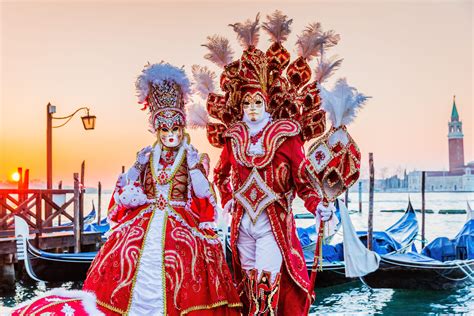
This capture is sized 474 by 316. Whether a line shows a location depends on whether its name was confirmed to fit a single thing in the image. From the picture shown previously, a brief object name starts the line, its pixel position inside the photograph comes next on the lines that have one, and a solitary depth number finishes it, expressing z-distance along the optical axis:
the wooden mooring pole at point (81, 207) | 10.44
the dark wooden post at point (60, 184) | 16.87
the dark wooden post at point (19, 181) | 11.41
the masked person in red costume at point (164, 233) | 3.17
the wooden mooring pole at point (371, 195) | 10.43
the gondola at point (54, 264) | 8.50
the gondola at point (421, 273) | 8.91
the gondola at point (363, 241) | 8.93
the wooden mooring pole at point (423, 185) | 14.52
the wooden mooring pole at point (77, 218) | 10.10
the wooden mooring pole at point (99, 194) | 16.88
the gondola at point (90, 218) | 16.44
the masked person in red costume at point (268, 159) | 3.42
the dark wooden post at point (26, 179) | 12.24
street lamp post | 9.50
